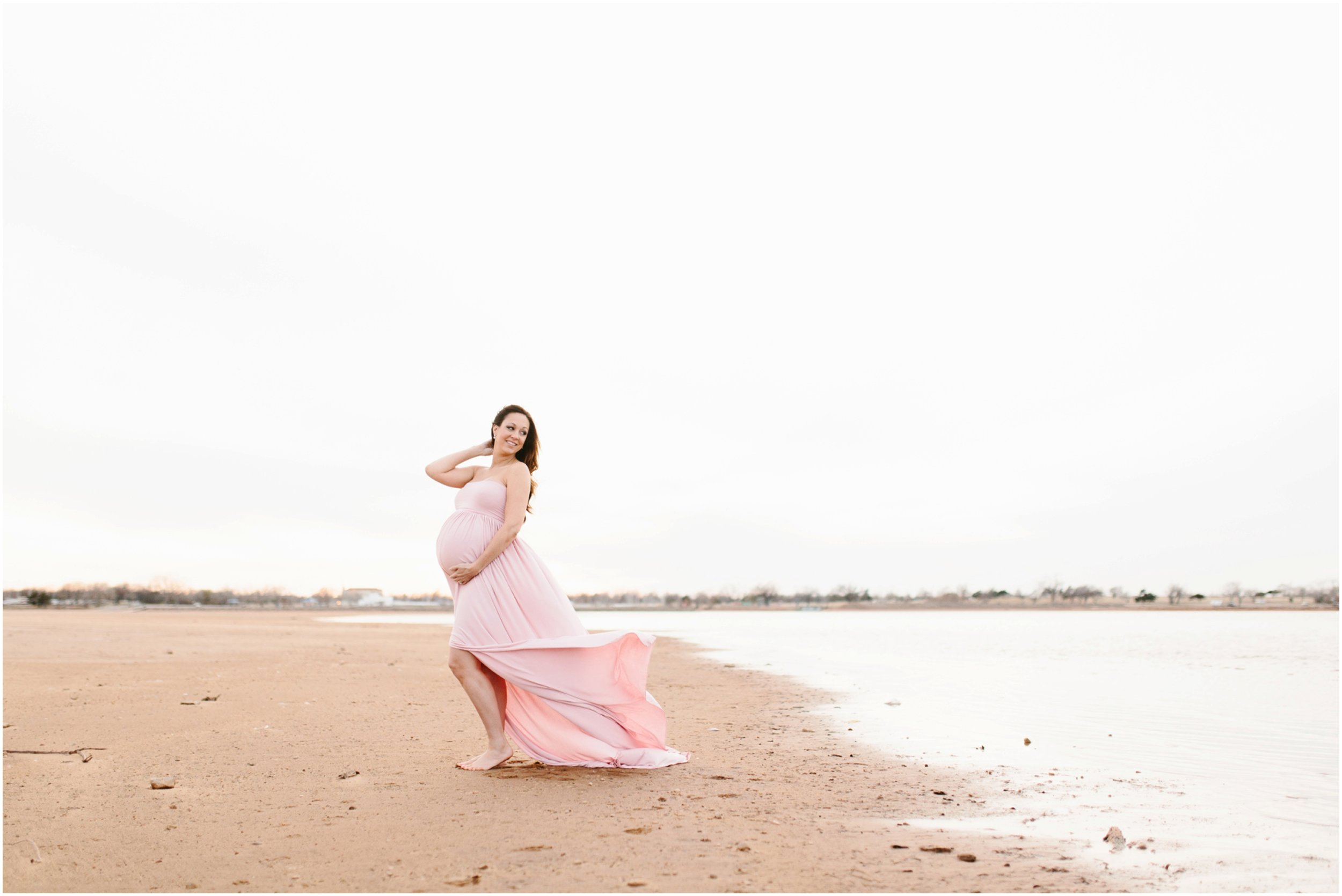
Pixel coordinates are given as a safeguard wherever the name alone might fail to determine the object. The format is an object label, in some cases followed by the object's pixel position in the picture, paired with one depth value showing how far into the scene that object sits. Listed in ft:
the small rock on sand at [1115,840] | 13.52
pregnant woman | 18.43
